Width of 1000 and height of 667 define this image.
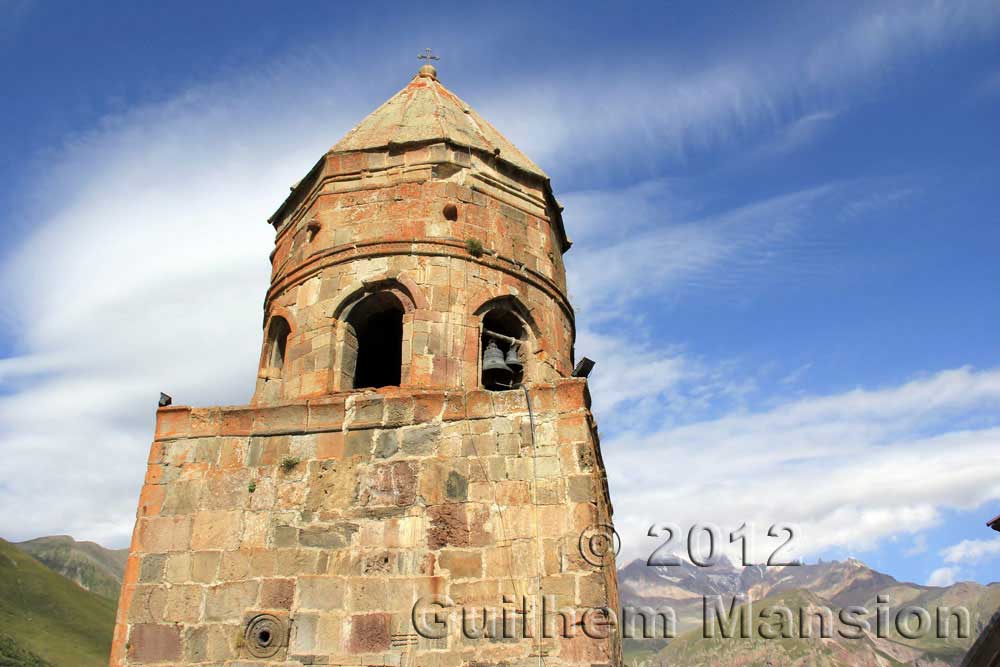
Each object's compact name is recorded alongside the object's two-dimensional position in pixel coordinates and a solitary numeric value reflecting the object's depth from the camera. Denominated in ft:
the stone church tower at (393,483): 20.04
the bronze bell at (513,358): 25.57
